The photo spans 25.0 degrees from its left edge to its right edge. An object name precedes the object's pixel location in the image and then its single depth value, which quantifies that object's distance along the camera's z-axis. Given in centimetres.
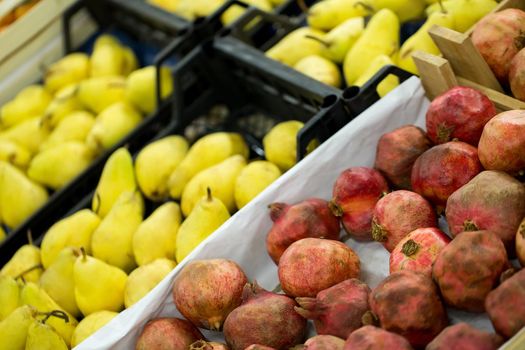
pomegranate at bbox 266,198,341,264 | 133
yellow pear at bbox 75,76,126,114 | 195
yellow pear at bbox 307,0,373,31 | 179
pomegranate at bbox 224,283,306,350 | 121
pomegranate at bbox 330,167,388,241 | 134
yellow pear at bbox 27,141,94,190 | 183
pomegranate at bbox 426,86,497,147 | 131
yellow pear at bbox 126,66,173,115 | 185
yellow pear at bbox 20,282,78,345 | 146
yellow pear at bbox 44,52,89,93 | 207
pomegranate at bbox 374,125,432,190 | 136
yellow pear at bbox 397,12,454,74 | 155
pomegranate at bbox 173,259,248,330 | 127
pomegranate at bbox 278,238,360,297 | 124
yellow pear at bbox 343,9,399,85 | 164
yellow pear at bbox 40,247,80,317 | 154
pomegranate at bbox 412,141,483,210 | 127
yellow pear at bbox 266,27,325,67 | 175
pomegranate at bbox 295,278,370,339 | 118
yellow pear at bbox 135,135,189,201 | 168
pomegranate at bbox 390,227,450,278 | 120
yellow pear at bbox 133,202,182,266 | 153
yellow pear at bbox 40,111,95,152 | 191
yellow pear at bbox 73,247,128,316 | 147
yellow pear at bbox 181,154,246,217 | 158
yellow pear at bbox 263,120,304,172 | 160
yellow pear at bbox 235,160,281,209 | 154
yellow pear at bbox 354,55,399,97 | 155
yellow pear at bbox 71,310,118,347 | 142
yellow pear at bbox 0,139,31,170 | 191
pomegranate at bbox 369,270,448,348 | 113
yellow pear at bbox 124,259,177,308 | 144
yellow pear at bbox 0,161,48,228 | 181
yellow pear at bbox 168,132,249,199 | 166
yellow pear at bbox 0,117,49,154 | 196
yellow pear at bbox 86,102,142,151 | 185
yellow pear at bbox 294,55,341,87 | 167
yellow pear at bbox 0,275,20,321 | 152
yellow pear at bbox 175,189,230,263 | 146
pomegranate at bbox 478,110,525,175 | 123
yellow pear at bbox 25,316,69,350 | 136
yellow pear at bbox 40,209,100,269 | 162
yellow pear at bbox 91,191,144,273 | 158
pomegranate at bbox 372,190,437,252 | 127
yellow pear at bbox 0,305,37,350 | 142
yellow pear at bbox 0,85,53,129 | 204
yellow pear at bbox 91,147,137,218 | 169
